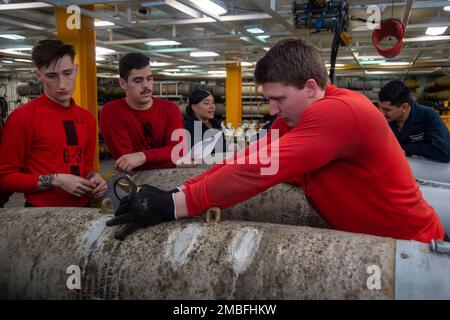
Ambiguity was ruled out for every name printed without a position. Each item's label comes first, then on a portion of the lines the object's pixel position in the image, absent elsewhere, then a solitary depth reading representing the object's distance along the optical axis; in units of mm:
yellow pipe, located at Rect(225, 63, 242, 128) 11281
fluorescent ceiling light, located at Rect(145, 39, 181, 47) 7123
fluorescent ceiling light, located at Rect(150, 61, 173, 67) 10797
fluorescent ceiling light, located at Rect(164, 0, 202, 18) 4424
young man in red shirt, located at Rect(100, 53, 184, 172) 2539
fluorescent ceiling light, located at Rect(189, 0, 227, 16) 4516
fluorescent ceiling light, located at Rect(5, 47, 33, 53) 8023
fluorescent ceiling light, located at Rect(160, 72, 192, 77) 14297
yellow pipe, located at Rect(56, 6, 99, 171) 4637
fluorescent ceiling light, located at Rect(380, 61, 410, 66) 11117
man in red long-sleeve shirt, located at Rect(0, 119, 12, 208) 2053
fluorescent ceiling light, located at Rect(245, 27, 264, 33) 6242
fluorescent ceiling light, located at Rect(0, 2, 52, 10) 4383
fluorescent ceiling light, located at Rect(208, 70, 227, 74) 13430
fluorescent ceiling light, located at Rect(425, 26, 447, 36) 6162
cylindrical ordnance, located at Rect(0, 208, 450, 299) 1212
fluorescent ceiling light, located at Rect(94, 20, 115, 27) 5609
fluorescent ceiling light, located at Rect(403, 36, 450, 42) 6781
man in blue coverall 3404
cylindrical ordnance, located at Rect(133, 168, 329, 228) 1974
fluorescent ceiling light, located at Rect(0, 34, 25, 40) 6601
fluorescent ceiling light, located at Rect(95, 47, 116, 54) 8087
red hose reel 3883
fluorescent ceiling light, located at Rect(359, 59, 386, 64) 10466
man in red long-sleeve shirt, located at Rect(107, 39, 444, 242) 1302
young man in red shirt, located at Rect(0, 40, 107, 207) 1926
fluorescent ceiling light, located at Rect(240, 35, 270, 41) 6836
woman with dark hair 3574
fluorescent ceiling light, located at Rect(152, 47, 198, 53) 7930
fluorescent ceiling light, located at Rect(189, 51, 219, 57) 9042
